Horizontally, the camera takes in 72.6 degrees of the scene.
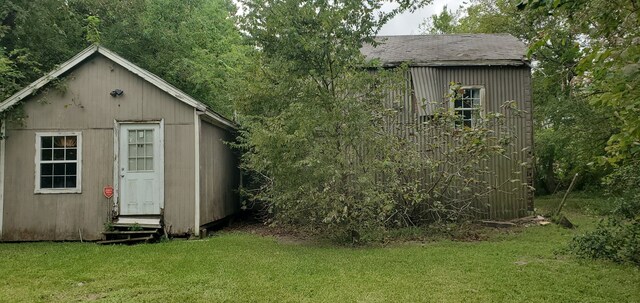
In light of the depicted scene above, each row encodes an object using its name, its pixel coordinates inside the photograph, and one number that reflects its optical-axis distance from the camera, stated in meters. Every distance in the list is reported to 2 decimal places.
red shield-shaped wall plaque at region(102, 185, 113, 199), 9.27
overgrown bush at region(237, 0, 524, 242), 7.71
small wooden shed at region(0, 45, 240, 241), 9.27
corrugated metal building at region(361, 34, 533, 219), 11.02
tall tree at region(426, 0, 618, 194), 14.30
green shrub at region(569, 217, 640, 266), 6.18
